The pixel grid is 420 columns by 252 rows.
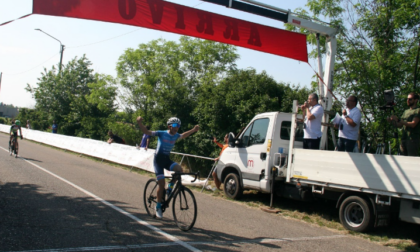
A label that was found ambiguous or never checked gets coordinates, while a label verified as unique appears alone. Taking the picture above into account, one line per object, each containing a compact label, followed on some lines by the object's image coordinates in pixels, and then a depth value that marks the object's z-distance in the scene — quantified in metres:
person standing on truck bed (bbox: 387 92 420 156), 6.85
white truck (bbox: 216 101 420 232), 6.01
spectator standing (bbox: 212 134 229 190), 10.85
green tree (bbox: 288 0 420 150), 9.66
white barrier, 13.94
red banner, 7.25
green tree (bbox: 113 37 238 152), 26.62
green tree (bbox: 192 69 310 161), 14.13
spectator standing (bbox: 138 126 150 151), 15.52
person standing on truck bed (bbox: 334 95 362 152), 7.32
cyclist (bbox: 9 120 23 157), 16.01
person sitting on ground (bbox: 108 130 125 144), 16.91
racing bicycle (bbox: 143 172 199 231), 5.89
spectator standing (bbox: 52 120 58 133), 29.95
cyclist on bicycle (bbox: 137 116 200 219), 6.36
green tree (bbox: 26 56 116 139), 29.73
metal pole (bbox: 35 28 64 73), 32.09
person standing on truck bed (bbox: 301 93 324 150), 7.70
